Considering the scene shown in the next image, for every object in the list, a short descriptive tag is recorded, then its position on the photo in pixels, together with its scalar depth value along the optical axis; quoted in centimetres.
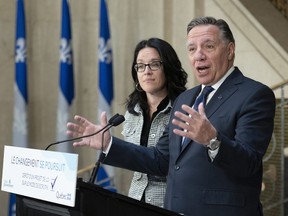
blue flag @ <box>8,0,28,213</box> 1259
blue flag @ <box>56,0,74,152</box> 1257
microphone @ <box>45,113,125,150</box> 428
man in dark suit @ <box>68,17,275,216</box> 386
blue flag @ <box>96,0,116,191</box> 1246
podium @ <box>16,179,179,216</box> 369
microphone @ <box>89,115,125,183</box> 410
